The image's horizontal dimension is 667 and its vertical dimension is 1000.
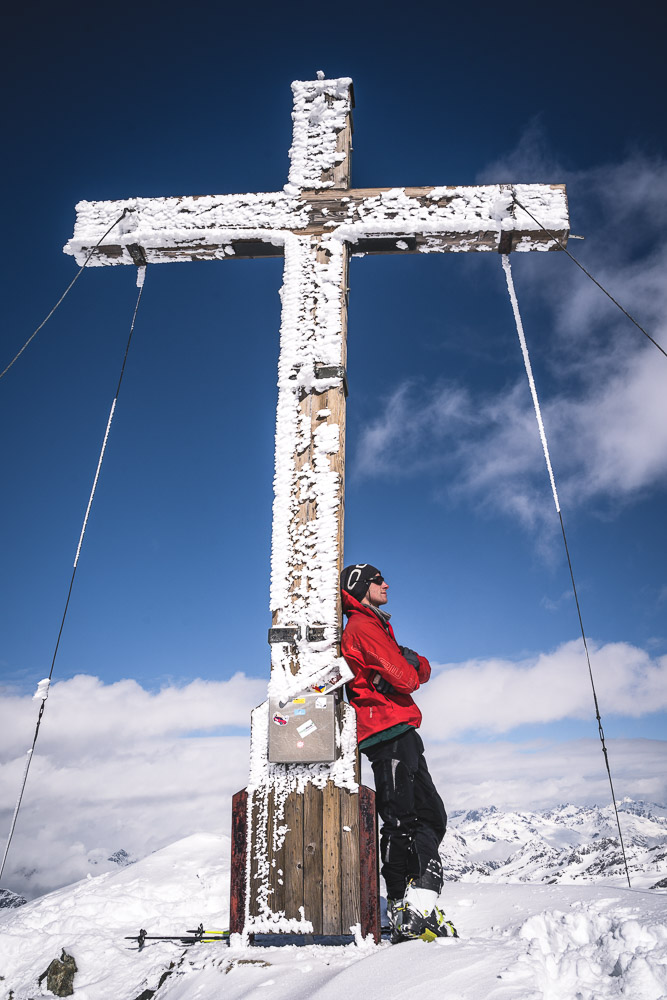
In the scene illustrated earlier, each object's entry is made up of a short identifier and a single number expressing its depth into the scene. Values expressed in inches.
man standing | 121.3
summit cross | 116.4
